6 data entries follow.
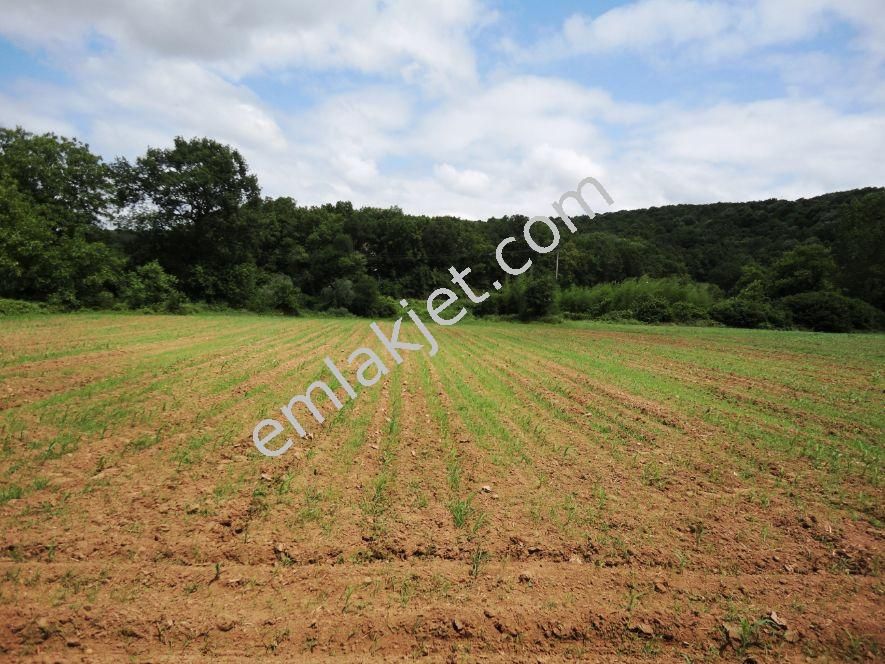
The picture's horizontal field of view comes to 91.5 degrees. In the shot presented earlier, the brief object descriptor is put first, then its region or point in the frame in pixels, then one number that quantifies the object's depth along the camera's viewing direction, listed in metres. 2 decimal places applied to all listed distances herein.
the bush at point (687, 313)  38.38
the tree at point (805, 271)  41.22
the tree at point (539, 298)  37.28
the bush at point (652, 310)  38.78
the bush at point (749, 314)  35.81
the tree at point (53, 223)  22.30
